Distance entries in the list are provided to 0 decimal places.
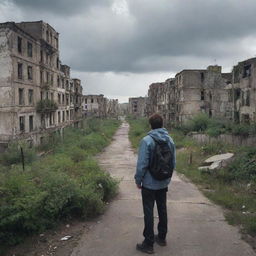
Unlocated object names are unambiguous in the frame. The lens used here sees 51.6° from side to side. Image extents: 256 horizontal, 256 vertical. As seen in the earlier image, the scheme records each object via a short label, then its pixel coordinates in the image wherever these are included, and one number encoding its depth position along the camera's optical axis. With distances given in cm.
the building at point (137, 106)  11498
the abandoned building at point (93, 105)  7725
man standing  406
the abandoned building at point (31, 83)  2183
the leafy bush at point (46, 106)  2719
